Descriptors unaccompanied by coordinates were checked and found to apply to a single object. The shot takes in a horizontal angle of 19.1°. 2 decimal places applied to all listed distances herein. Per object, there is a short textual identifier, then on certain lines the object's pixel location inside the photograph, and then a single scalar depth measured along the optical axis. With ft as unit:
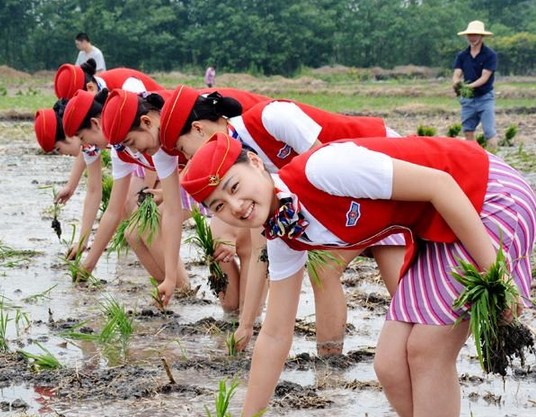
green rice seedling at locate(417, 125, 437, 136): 57.30
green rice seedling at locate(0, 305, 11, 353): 26.69
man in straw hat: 64.76
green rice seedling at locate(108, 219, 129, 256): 32.35
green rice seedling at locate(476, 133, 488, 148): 61.55
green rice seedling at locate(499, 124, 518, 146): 73.62
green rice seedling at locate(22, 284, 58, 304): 32.15
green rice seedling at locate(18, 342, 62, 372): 24.93
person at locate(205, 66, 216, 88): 164.17
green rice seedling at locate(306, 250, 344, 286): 25.06
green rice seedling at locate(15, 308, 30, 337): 28.65
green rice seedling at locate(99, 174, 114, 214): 37.81
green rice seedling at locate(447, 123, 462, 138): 60.28
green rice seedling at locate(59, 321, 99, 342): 25.59
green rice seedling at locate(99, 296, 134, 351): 26.37
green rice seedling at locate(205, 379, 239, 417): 18.28
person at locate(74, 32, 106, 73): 80.80
